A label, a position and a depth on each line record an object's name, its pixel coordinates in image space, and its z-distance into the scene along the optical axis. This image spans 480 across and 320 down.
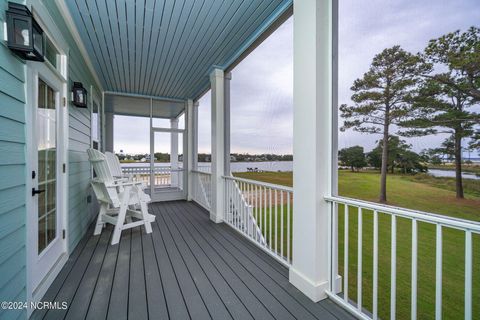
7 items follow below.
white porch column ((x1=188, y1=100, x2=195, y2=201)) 5.59
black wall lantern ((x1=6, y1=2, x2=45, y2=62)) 1.26
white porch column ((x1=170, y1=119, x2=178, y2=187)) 5.67
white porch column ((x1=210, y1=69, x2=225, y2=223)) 3.67
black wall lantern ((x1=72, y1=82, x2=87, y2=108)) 2.60
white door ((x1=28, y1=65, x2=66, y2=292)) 1.61
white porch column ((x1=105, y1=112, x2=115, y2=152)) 5.60
